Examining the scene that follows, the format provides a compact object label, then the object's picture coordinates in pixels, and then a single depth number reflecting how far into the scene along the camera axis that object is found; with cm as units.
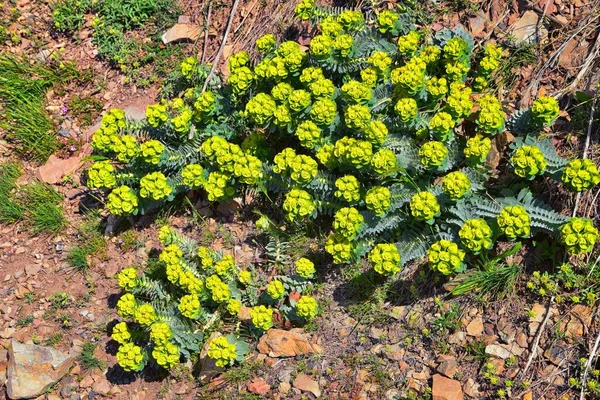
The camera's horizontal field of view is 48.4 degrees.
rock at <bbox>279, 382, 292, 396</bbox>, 439
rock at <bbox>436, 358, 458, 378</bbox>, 411
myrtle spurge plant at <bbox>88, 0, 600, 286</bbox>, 414
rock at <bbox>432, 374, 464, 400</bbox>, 402
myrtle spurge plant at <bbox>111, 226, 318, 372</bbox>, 433
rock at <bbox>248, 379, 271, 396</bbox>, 441
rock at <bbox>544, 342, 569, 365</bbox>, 396
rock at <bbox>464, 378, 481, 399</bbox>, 405
